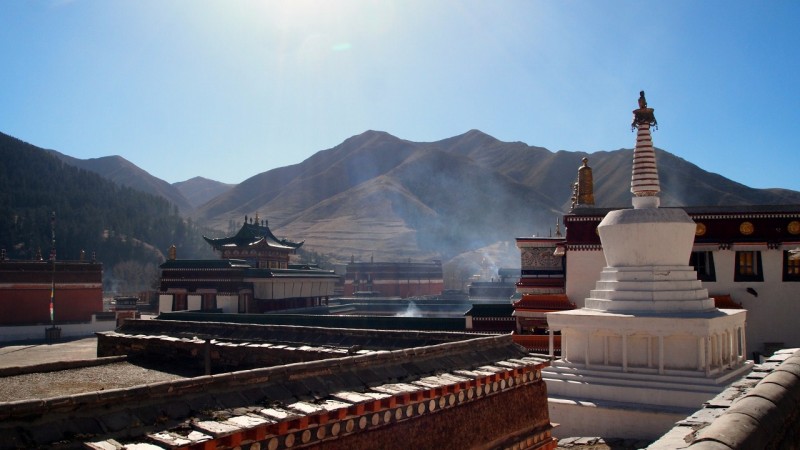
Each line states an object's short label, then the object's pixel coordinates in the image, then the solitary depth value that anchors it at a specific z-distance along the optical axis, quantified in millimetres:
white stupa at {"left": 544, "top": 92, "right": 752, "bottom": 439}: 15453
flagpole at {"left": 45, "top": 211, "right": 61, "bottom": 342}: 43031
